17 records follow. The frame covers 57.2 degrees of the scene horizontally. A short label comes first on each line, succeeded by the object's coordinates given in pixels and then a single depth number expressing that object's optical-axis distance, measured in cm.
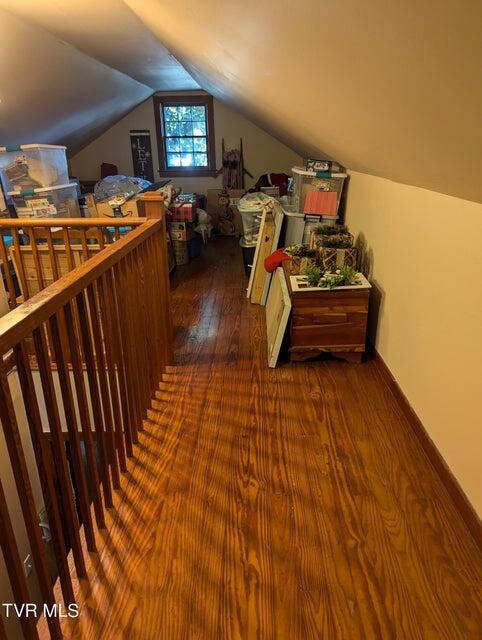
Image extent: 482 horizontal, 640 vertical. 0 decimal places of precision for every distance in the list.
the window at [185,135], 657
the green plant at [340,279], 260
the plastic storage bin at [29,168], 377
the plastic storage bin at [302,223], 361
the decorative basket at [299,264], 289
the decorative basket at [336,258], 286
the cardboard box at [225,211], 664
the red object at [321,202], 356
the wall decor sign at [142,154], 671
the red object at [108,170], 675
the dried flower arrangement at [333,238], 298
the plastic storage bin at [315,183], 350
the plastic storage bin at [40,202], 370
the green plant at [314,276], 265
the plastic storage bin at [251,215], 409
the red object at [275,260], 332
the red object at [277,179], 590
